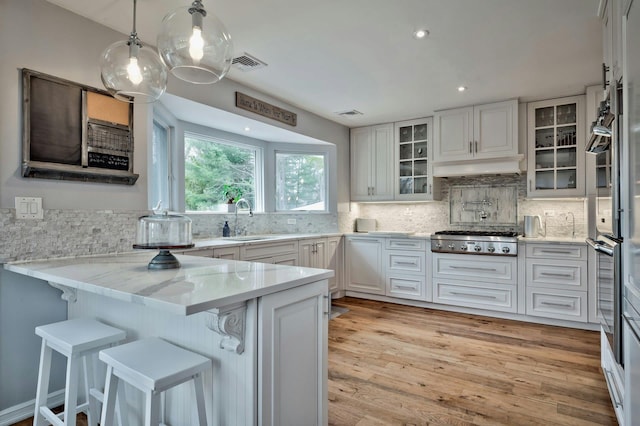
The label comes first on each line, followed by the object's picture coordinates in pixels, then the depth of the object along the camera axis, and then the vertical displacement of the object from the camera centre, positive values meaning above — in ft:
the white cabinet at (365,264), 15.03 -2.19
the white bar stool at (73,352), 5.28 -2.11
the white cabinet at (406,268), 14.10 -2.21
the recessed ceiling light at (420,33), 7.95 +4.02
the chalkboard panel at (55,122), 6.68 +1.77
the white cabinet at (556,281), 11.41 -2.21
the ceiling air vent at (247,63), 9.30 +4.04
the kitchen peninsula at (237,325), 4.24 -1.54
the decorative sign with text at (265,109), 11.17 +3.51
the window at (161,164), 11.19 +1.56
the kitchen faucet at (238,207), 13.67 +0.25
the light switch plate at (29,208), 6.46 +0.11
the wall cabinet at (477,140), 12.88 +2.76
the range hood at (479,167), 12.92 +1.75
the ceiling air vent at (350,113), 14.24 +4.05
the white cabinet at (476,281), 12.49 -2.46
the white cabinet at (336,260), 15.08 -1.98
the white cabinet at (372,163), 16.03 +2.30
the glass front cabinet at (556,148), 12.17 +2.28
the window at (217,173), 12.57 +1.57
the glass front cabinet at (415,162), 14.98 +2.22
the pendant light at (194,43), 4.52 +2.22
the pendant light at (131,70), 5.33 +2.17
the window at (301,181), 16.03 +1.46
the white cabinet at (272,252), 11.03 -1.28
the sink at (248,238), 12.46 -0.87
